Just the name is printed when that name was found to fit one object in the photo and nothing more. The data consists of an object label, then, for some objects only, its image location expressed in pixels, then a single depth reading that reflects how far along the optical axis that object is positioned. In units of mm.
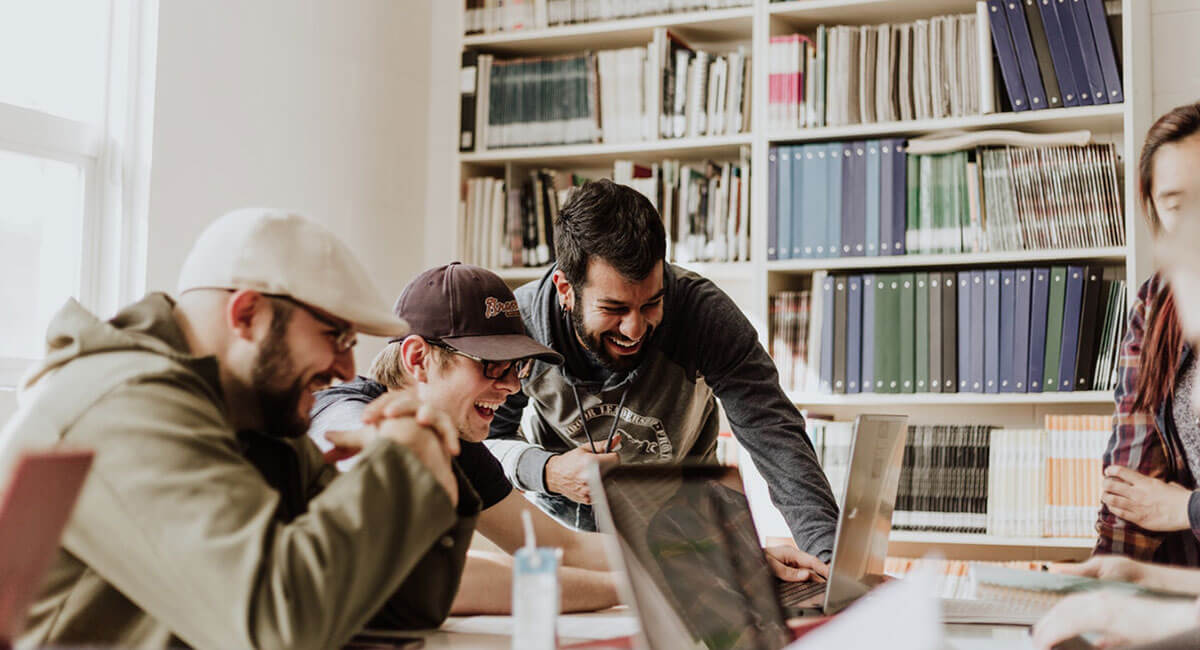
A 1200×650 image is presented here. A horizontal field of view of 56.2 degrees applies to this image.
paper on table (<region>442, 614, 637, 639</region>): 1432
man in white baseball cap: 995
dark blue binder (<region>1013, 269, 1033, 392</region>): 3105
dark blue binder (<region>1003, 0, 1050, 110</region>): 3131
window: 2545
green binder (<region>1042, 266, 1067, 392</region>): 3084
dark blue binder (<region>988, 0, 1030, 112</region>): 3152
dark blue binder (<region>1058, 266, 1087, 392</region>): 3057
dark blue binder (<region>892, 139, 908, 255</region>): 3264
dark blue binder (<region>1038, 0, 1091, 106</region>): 3098
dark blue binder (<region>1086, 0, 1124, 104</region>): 3043
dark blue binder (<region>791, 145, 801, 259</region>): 3357
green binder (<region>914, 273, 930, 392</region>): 3217
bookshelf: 3039
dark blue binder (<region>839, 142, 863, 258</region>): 3309
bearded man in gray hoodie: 2107
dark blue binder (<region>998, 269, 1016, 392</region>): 3126
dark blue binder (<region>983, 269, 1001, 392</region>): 3143
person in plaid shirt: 1991
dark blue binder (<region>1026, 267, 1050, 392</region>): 3092
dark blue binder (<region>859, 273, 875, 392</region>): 3266
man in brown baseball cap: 1882
